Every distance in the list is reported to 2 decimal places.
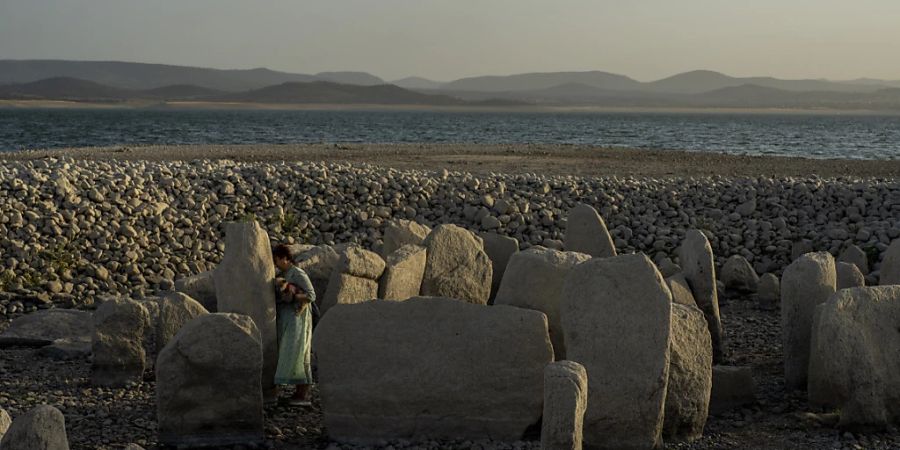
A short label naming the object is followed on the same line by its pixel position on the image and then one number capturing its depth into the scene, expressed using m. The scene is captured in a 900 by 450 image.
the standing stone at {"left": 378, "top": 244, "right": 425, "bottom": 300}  9.77
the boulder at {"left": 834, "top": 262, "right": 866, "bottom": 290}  10.98
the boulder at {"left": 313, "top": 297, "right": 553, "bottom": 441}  8.15
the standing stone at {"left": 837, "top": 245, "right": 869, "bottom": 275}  15.19
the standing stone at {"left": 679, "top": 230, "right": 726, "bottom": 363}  10.38
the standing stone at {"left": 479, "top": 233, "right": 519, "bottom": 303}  11.66
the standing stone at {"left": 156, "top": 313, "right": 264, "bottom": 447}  7.93
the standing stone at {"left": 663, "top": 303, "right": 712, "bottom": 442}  8.09
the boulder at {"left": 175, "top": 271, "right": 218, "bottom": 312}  11.23
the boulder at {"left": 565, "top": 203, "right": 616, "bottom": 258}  11.52
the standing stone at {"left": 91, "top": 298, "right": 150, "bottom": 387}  9.83
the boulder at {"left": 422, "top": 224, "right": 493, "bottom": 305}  10.26
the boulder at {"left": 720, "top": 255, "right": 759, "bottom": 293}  14.68
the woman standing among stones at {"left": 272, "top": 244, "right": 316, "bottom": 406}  8.92
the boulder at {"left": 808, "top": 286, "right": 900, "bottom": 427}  8.29
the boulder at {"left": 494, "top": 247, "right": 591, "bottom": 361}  9.17
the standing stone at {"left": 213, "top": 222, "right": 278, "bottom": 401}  9.00
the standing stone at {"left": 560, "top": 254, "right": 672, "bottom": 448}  7.67
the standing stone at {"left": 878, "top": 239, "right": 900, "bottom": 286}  10.81
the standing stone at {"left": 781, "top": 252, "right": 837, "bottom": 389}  9.48
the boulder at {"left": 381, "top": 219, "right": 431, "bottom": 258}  11.52
